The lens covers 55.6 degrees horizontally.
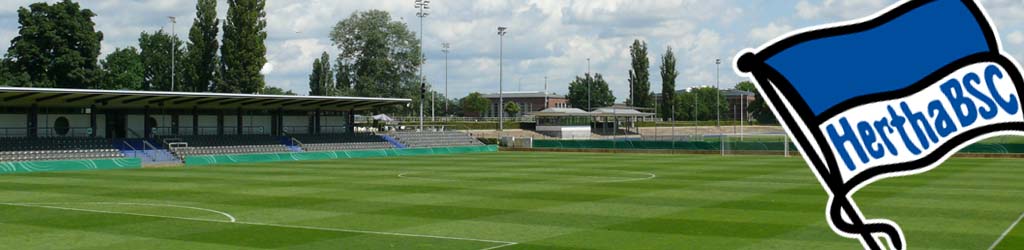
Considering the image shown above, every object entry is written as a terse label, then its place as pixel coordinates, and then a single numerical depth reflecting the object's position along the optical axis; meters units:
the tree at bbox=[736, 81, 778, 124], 175.70
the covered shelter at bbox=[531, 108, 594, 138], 119.12
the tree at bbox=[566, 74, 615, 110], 178.75
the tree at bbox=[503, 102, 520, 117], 182.12
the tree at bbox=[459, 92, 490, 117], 190.62
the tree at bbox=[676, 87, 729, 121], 179.50
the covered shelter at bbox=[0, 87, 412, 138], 63.31
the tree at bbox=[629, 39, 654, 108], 147.75
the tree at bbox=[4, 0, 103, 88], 89.31
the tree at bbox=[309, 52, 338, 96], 153.12
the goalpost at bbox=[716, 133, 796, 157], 73.12
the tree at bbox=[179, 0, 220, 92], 95.06
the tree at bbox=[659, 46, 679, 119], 149.38
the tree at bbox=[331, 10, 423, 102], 123.56
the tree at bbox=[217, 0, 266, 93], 92.81
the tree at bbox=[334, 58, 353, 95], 127.25
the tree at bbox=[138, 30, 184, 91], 119.19
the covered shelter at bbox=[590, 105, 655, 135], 123.81
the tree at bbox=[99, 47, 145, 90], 107.69
